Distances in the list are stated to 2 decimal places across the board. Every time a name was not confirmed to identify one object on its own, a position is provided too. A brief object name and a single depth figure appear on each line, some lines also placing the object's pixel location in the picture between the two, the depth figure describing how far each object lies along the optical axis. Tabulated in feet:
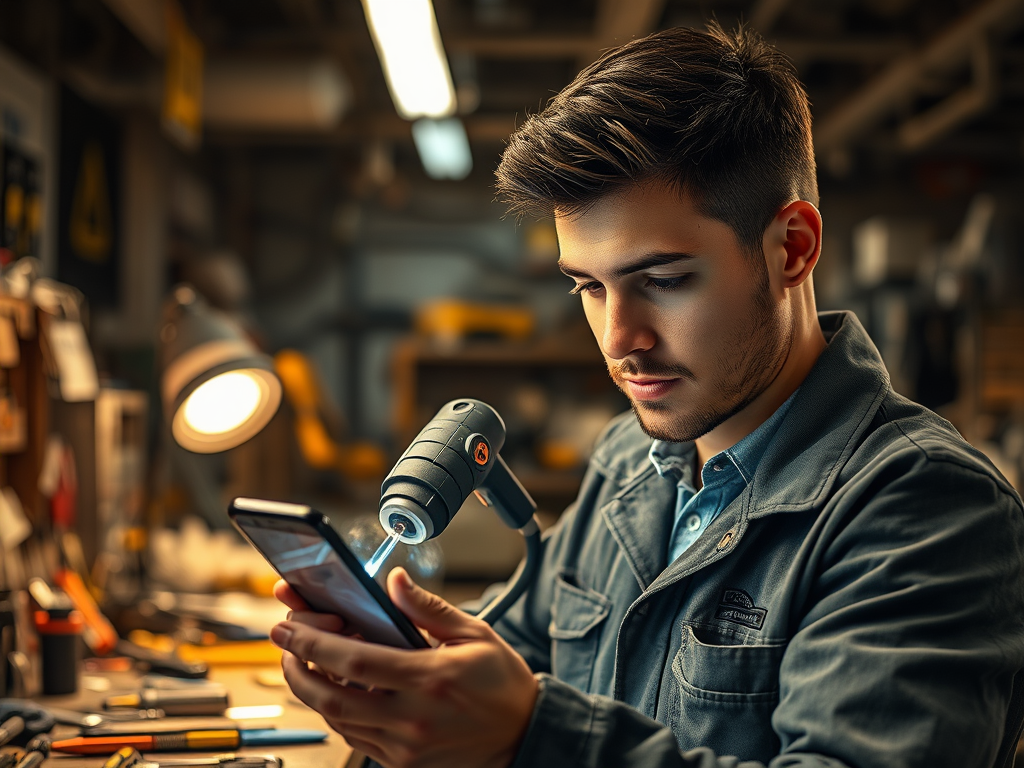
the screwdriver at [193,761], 3.49
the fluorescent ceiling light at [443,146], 14.08
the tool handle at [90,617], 5.37
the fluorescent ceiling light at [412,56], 8.29
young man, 2.52
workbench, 3.74
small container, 4.63
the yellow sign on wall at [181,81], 8.06
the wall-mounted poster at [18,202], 7.30
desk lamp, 5.26
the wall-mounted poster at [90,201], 9.50
